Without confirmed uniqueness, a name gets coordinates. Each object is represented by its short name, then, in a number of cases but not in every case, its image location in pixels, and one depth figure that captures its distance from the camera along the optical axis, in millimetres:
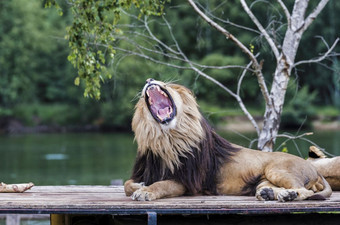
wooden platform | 8820
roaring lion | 9992
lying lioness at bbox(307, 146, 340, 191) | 11367
